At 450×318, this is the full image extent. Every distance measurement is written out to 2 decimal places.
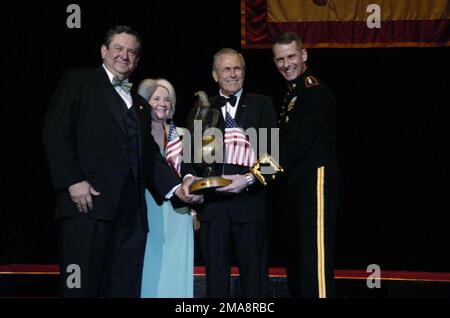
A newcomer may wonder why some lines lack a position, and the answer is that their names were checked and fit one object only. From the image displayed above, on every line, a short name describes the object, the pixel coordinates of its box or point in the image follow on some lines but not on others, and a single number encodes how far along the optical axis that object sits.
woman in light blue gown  3.74
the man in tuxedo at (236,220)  3.38
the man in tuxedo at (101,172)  3.12
